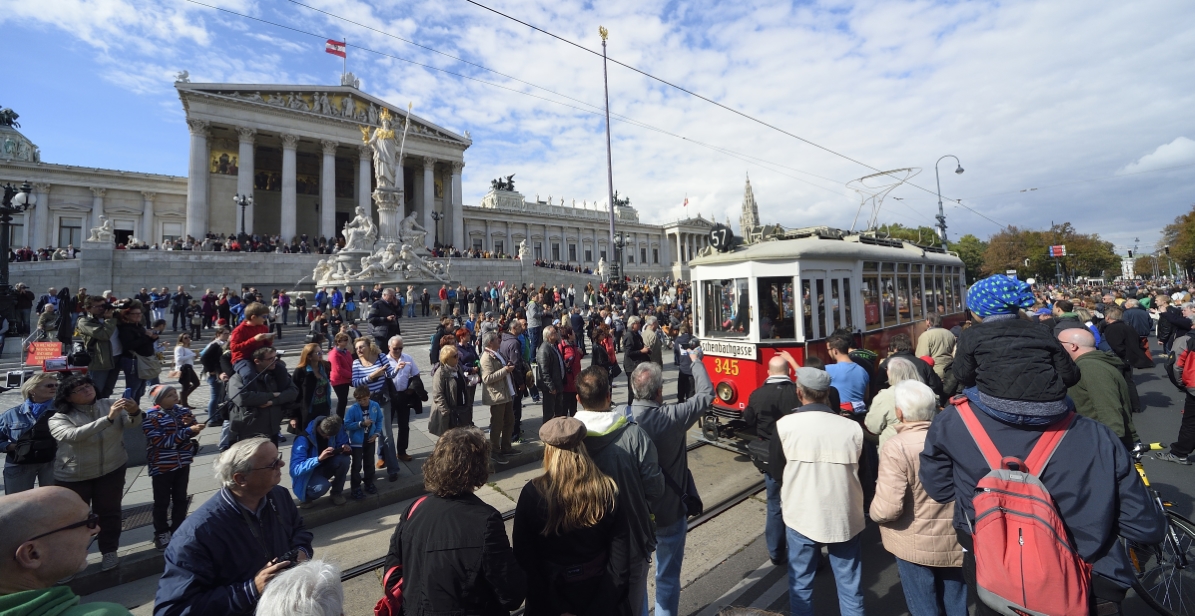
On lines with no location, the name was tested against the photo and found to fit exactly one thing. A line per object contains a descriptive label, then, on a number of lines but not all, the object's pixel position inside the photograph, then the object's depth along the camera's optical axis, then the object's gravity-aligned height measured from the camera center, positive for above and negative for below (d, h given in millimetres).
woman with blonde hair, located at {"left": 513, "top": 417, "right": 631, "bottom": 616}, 2199 -919
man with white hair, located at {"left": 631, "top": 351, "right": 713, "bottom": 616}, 3045 -863
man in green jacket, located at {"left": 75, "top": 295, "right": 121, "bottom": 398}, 6758 +26
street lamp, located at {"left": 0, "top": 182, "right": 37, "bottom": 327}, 13375 +2697
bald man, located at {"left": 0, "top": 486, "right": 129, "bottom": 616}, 1337 -605
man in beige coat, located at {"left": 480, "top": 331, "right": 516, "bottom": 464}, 6379 -808
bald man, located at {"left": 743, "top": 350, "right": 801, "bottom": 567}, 4183 -685
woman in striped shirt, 5793 -497
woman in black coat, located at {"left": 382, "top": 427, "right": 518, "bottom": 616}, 1999 -892
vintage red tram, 6625 +286
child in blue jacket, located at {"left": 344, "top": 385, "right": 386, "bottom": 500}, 5203 -1011
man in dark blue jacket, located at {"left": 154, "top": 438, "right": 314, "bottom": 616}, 1964 -893
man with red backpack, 1917 -711
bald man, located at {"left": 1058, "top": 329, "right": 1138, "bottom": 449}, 3959 -617
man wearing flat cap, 2875 -1043
